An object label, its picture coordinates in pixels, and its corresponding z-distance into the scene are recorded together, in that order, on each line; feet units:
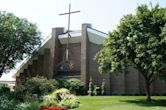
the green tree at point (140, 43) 68.64
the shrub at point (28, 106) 58.77
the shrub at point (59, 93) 72.65
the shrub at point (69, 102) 65.63
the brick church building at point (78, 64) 102.83
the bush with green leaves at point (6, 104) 59.49
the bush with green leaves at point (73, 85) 98.92
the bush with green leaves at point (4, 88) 102.30
